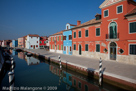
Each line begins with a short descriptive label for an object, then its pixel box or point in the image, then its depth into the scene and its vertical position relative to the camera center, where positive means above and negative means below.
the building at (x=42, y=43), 53.19 +1.55
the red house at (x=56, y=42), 25.93 +0.96
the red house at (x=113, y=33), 10.75 +1.84
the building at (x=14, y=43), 81.87 +2.48
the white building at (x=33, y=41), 49.03 +2.63
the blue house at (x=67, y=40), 21.47 +1.42
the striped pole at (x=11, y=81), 3.41 -1.47
